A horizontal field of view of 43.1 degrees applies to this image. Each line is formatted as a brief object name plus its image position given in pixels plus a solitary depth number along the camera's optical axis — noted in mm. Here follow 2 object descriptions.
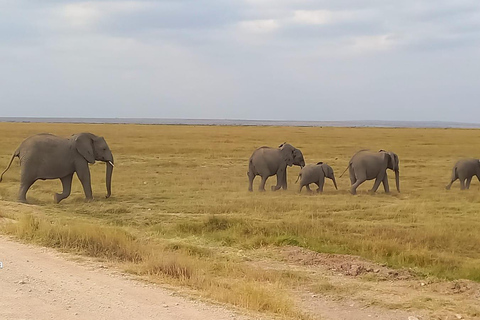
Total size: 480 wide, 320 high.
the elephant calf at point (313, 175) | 19656
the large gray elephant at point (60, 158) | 16922
